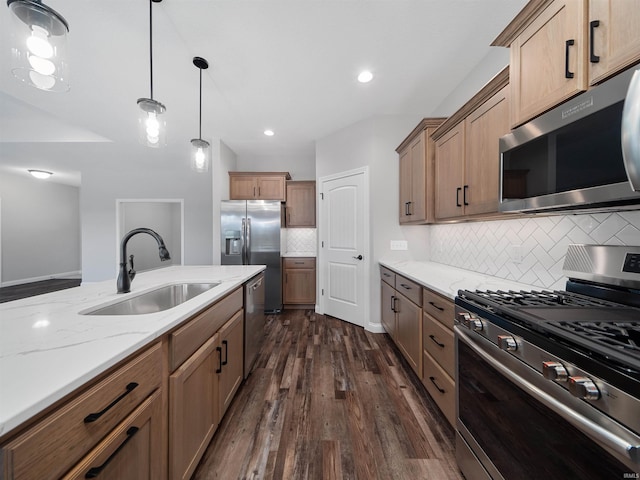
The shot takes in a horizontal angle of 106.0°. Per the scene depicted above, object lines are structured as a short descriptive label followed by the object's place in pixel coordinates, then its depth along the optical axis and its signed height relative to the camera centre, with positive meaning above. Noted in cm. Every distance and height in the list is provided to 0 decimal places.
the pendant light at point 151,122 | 160 +80
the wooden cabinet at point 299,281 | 418 -75
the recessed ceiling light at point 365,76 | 236 +163
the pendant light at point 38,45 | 102 +87
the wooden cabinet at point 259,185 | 437 +95
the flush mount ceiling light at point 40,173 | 532 +141
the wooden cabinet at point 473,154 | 152 +64
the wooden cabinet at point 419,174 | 239 +69
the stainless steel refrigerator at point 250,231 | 394 +10
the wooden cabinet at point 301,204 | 443 +62
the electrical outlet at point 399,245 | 312 -9
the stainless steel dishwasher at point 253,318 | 197 -73
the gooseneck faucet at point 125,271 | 136 -20
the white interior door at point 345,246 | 325 -12
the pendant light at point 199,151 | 221 +81
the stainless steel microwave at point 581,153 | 71 +35
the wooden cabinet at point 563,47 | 85 +79
